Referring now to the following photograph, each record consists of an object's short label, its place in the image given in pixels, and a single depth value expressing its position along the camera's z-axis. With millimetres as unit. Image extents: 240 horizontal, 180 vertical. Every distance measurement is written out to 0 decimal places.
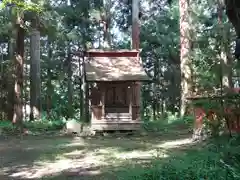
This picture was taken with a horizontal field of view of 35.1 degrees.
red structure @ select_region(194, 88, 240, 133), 7617
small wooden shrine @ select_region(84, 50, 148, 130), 17547
